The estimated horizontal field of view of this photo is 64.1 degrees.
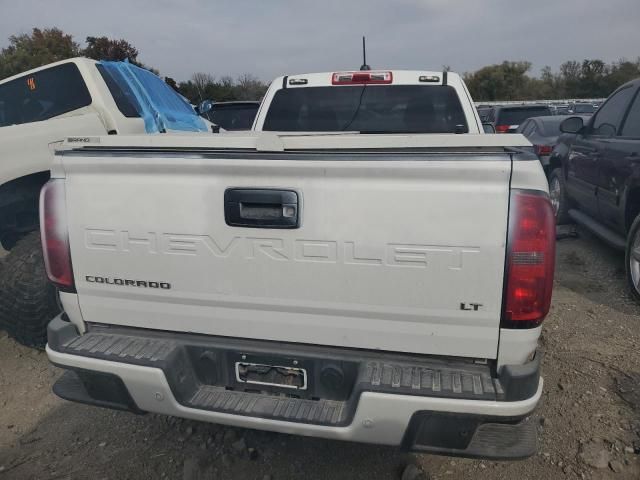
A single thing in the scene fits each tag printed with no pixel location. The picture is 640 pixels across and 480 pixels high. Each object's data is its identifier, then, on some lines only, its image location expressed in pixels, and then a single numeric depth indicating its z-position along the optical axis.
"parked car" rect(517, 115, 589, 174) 8.88
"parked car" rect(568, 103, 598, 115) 19.27
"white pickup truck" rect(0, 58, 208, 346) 3.60
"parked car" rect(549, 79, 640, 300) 4.56
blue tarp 5.27
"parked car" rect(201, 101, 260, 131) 9.79
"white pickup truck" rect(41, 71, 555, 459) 1.88
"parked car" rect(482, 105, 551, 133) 14.46
